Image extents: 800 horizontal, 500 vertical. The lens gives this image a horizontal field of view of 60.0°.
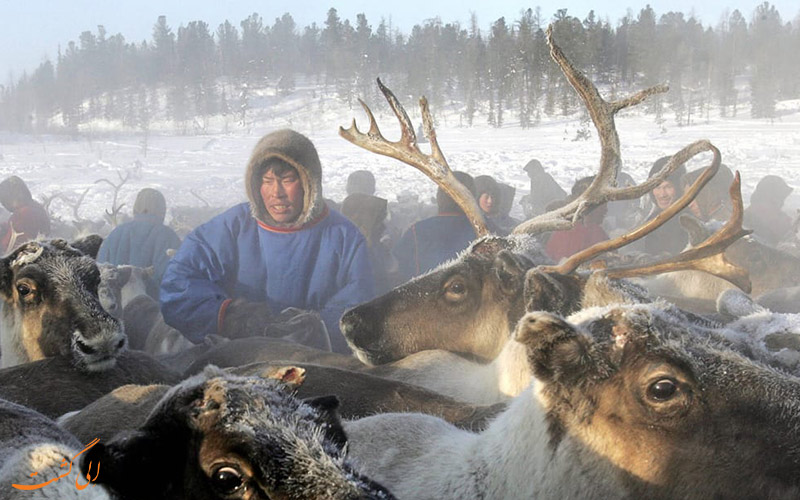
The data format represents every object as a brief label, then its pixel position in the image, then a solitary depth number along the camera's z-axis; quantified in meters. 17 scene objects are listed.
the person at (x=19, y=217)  10.71
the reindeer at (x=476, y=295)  4.04
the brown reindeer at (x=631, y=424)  2.00
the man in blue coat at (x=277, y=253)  5.29
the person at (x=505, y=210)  9.20
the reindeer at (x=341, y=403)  3.03
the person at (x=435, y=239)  6.80
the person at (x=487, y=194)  8.66
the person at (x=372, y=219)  8.23
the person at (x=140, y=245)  8.47
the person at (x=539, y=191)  14.12
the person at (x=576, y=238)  7.36
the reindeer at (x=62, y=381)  3.46
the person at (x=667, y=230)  7.96
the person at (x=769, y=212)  10.23
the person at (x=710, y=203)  8.56
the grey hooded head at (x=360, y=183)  14.69
